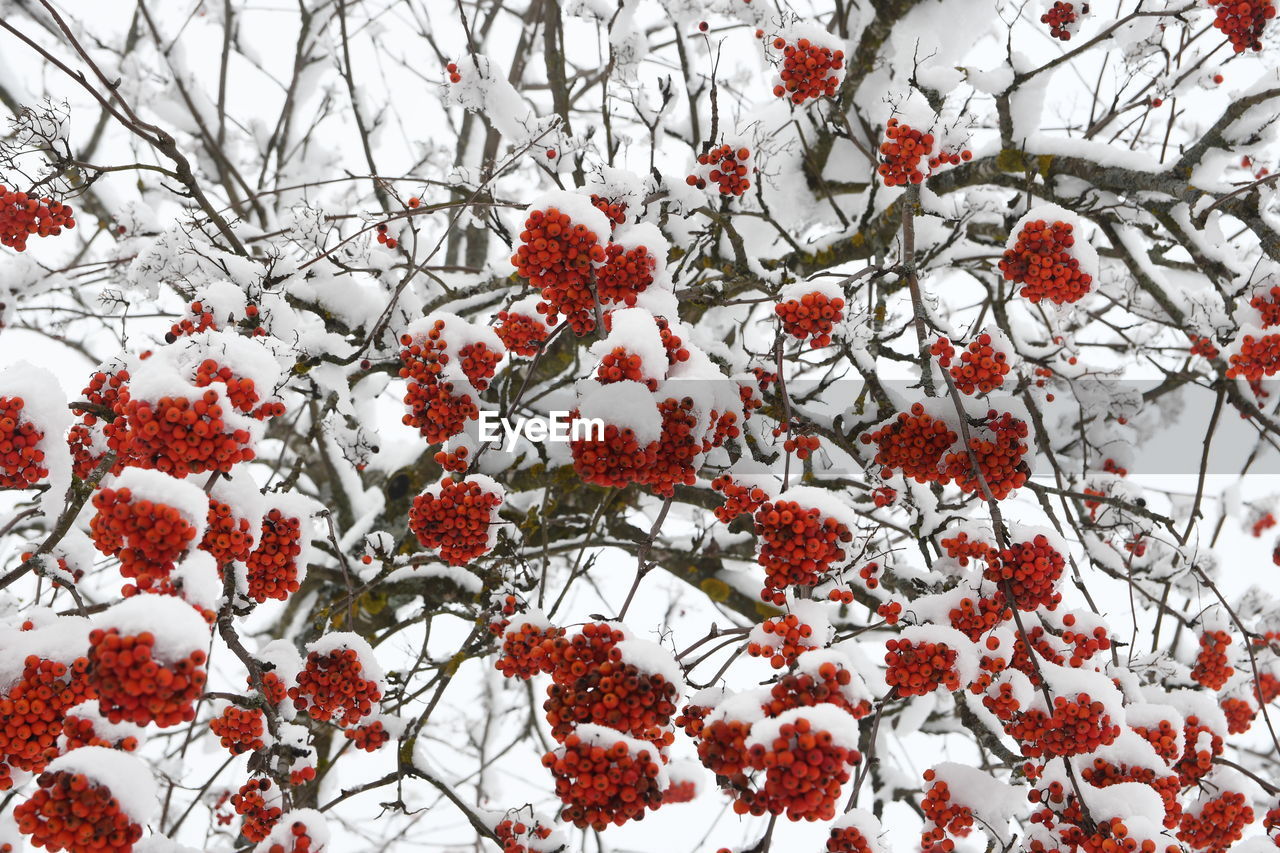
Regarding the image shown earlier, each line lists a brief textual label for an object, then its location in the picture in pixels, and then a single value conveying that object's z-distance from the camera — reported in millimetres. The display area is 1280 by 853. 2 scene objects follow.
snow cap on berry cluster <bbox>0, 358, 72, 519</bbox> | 1978
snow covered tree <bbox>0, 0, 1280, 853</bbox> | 1908
